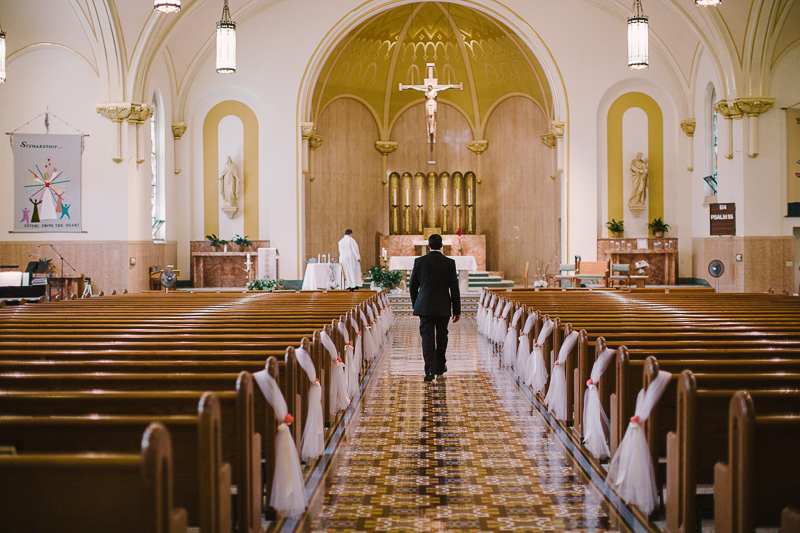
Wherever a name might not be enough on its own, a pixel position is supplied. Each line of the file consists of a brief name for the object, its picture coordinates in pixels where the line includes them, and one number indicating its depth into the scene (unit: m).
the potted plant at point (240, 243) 16.66
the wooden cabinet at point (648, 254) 16.39
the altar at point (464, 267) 15.92
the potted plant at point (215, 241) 16.53
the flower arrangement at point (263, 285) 14.59
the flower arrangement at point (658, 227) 16.45
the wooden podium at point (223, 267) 16.89
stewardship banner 13.59
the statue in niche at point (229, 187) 16.83
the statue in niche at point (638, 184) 16.59
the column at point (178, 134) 16.56
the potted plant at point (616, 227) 16.50
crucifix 16.81
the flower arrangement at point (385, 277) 15.64
